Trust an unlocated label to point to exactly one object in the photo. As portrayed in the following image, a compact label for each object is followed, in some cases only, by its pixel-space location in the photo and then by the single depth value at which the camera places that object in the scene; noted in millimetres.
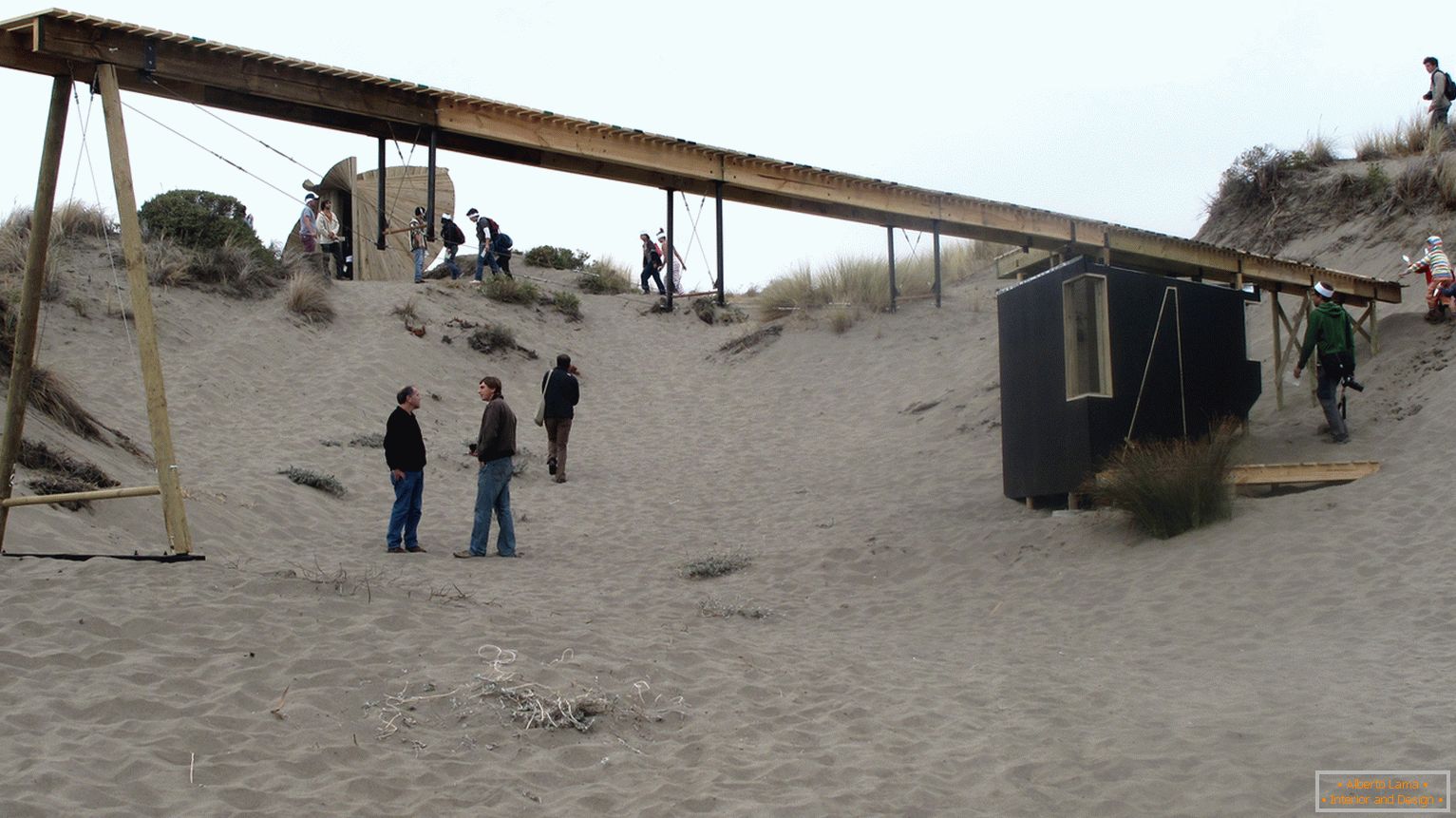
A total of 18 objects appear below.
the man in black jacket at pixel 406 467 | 11562
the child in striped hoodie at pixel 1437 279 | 15109
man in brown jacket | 11727
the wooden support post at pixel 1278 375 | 15719
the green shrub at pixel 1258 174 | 23172
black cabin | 12523
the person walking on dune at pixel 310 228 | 25375
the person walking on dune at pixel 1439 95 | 21469
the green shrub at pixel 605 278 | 32250
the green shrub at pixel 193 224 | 24141
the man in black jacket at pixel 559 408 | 16391
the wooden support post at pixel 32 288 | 9266
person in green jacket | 12914
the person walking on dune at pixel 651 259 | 28469
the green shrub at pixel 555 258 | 35591
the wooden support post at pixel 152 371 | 8953
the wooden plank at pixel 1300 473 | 11734
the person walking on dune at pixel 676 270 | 29047
